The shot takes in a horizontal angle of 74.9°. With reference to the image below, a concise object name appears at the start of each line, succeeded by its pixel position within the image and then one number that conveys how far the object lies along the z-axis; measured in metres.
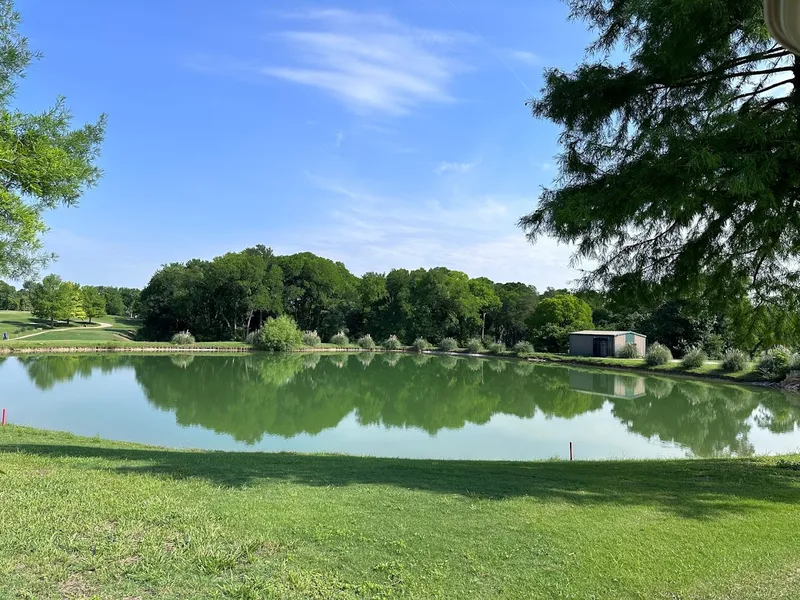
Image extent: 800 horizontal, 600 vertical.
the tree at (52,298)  55.59
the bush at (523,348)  44.19
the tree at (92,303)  66.12
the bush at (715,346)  35.47
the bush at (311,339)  50.19
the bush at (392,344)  53.88
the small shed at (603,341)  39.50
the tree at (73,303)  57.16
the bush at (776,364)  25.45
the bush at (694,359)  30.38
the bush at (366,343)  53.25
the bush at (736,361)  28.02
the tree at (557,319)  45.88
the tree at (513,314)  56.03
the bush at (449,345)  52.28
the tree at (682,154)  4.76
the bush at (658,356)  32.81
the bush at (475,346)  49.63
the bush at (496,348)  46.91
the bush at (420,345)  52.77
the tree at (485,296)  57.78
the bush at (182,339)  47.00
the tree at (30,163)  3.85
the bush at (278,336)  46.84
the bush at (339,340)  53.25
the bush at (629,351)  37.44
